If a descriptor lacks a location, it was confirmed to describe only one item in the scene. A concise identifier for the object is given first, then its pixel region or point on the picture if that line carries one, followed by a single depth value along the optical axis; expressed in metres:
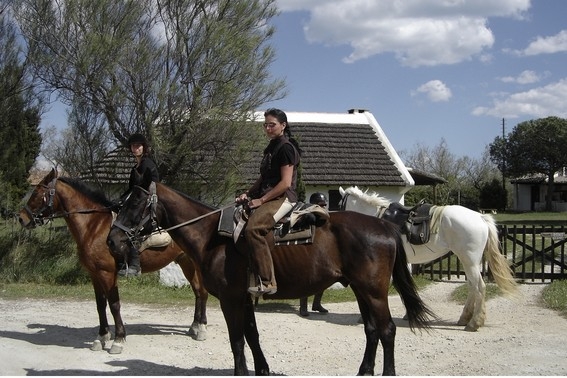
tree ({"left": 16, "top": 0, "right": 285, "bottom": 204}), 12.91
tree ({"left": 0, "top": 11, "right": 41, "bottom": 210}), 14.92
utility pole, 59.81
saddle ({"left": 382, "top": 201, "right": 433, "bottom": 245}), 9.84
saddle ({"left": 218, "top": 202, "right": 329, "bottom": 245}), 5.73
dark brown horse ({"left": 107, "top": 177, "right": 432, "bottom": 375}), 5.75
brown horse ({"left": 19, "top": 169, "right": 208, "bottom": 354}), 7.94
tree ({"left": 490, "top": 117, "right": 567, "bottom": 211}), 56.09
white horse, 9.49
